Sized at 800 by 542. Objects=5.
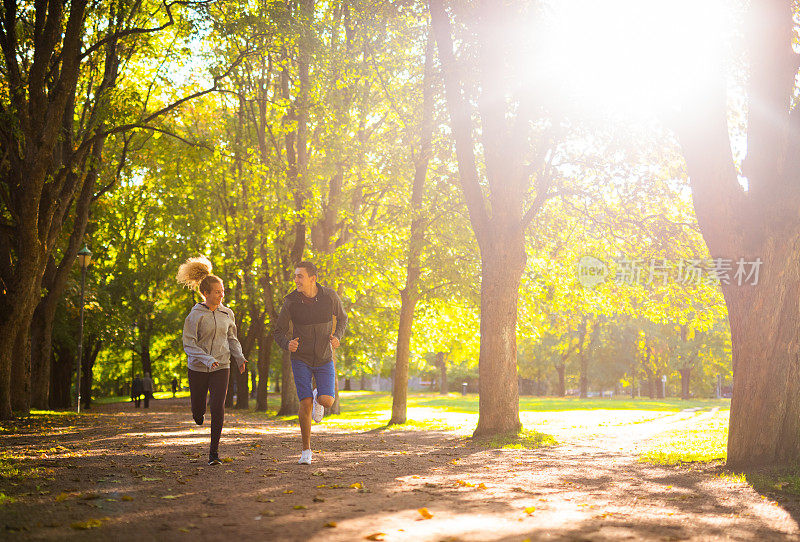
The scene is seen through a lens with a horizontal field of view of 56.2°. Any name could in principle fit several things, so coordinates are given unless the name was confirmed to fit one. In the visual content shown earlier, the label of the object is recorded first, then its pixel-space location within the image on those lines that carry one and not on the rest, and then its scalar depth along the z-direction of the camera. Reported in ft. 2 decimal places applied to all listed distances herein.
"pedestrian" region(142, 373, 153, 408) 122.11
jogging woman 26.21
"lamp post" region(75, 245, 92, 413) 78.95
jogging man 26.94
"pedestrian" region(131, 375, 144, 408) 123.03
